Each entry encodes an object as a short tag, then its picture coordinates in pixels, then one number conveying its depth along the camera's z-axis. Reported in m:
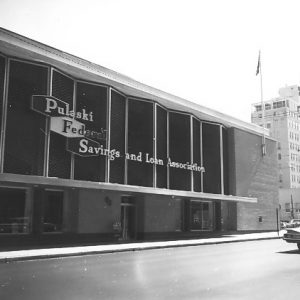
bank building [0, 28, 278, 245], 20.98
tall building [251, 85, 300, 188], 111.94
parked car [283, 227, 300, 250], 18.27
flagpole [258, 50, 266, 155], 40.28
